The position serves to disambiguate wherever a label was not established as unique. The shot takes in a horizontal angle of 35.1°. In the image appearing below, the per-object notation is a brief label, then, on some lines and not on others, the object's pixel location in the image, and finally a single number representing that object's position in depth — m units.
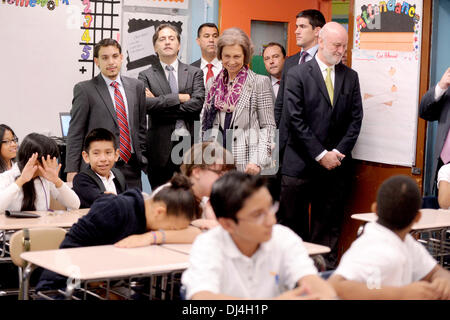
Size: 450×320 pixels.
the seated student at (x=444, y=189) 4.84
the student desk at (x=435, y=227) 4.17
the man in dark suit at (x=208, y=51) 6.54
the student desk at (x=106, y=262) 2.77
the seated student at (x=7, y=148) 5.36
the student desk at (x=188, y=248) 3.35
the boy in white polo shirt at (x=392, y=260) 2.45
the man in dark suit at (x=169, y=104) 5.80
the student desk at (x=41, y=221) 3.99
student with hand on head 4.58
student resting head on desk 3.35
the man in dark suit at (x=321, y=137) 5.53
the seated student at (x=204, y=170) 3.84
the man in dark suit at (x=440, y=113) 5.14
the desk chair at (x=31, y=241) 3.62
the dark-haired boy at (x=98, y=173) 4.68
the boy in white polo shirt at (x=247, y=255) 2.39
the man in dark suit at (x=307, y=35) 6.14
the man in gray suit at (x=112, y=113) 5.43
